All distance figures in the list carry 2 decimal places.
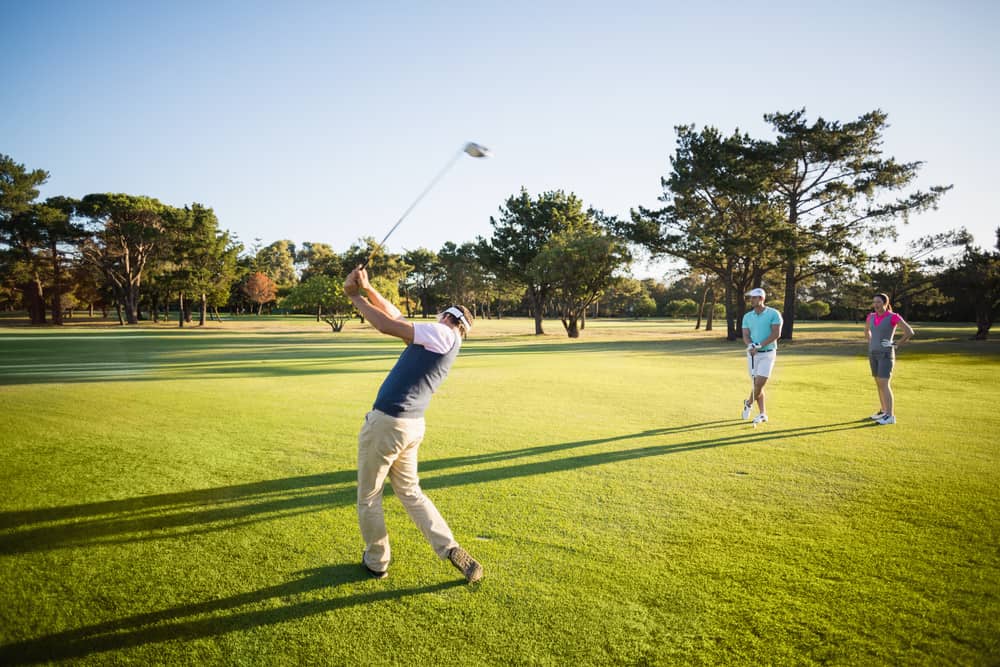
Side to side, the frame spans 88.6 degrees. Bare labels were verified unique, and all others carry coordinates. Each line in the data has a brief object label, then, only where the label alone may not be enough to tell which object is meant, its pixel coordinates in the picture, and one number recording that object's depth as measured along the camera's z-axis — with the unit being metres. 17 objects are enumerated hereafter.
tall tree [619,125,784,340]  35.31
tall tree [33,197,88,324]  53.31
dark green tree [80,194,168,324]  55.03
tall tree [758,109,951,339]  34.34
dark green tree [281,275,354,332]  51.97
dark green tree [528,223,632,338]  43.53
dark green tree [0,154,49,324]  53.47
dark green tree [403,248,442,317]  92.75
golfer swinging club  3.87
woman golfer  9.44
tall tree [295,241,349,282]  84.56
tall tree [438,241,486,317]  81.81
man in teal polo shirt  9.17
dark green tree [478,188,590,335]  53.03
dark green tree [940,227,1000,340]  35.94
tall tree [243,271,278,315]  88.31
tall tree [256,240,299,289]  115.69
